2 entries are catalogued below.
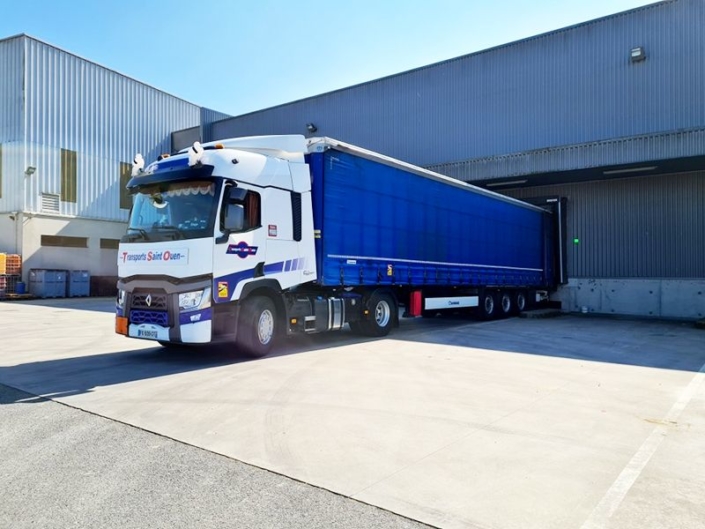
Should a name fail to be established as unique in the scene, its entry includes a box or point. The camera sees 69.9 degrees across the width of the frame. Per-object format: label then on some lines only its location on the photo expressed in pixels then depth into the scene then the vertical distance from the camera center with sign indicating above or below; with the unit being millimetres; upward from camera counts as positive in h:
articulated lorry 8047 +575
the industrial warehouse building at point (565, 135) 18047 +5831
